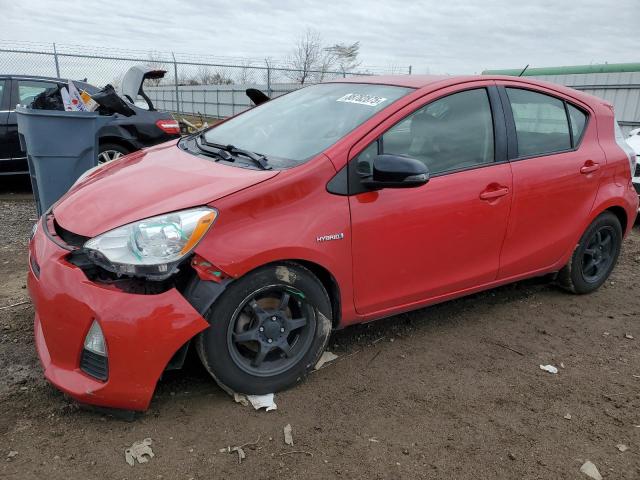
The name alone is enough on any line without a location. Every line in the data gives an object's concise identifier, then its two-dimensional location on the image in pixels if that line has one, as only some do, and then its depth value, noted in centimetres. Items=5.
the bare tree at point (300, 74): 1797
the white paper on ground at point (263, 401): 261
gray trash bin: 441
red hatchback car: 232
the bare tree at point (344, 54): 2765
